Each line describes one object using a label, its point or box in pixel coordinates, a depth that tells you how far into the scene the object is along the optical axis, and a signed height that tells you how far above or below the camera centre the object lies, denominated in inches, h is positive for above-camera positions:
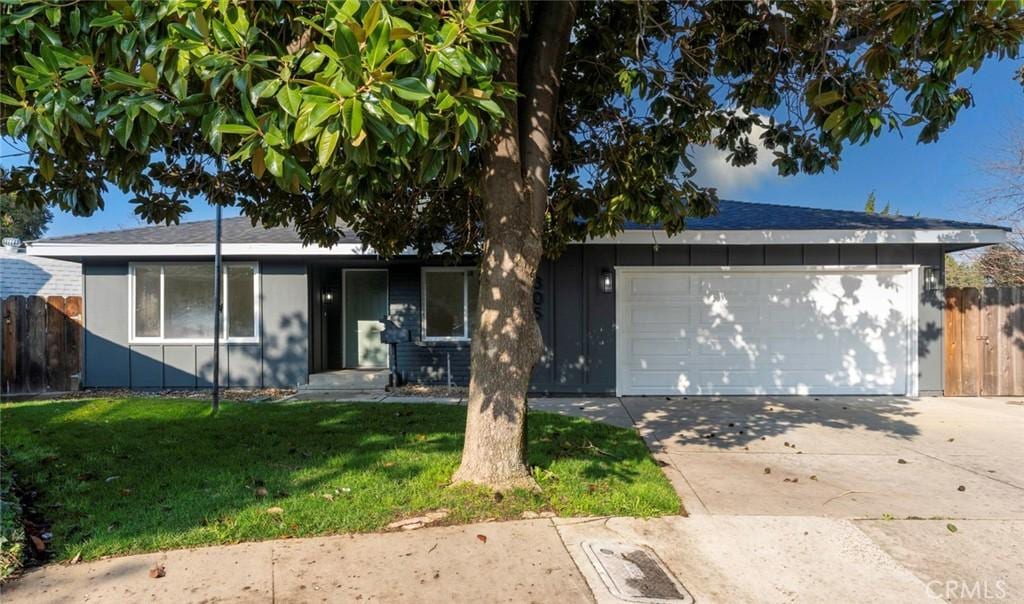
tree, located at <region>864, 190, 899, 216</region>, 930.7 +190.4
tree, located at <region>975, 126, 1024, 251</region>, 393.4 +100.5
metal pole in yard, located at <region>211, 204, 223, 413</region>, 278.4 -2.3
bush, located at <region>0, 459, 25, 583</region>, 109.9 -47.7
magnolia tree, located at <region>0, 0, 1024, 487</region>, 92.6 +50.8
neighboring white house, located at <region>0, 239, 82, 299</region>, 508.4 +47.4
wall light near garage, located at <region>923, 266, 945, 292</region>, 329.7 +19.2
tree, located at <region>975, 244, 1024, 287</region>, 416.2 +35.6
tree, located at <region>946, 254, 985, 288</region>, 585.0 +42.5
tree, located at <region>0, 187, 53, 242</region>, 936.3 +191.0
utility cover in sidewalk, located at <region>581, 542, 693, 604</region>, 105.2 -55.6
